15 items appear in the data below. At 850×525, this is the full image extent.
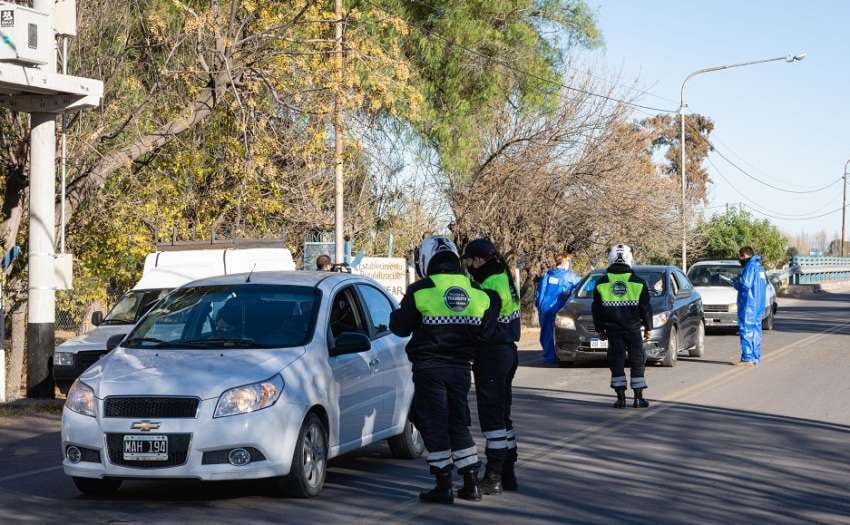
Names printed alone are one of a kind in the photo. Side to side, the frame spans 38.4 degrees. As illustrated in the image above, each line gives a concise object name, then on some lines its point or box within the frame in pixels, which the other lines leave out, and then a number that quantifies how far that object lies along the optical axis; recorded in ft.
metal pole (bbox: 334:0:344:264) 63.93
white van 53.06
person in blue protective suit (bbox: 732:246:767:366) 64.34
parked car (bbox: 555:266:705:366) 63.00
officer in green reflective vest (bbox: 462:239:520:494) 28.60
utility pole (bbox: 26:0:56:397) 50.31
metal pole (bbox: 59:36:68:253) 50.98
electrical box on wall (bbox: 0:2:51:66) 47.21
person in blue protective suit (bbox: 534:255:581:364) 66.23
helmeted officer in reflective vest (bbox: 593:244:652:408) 45.96
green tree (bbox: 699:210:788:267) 177.68
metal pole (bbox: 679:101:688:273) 117.77
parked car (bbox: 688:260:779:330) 88.94
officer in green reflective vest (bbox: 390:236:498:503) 26.96
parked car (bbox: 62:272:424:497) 26.27
